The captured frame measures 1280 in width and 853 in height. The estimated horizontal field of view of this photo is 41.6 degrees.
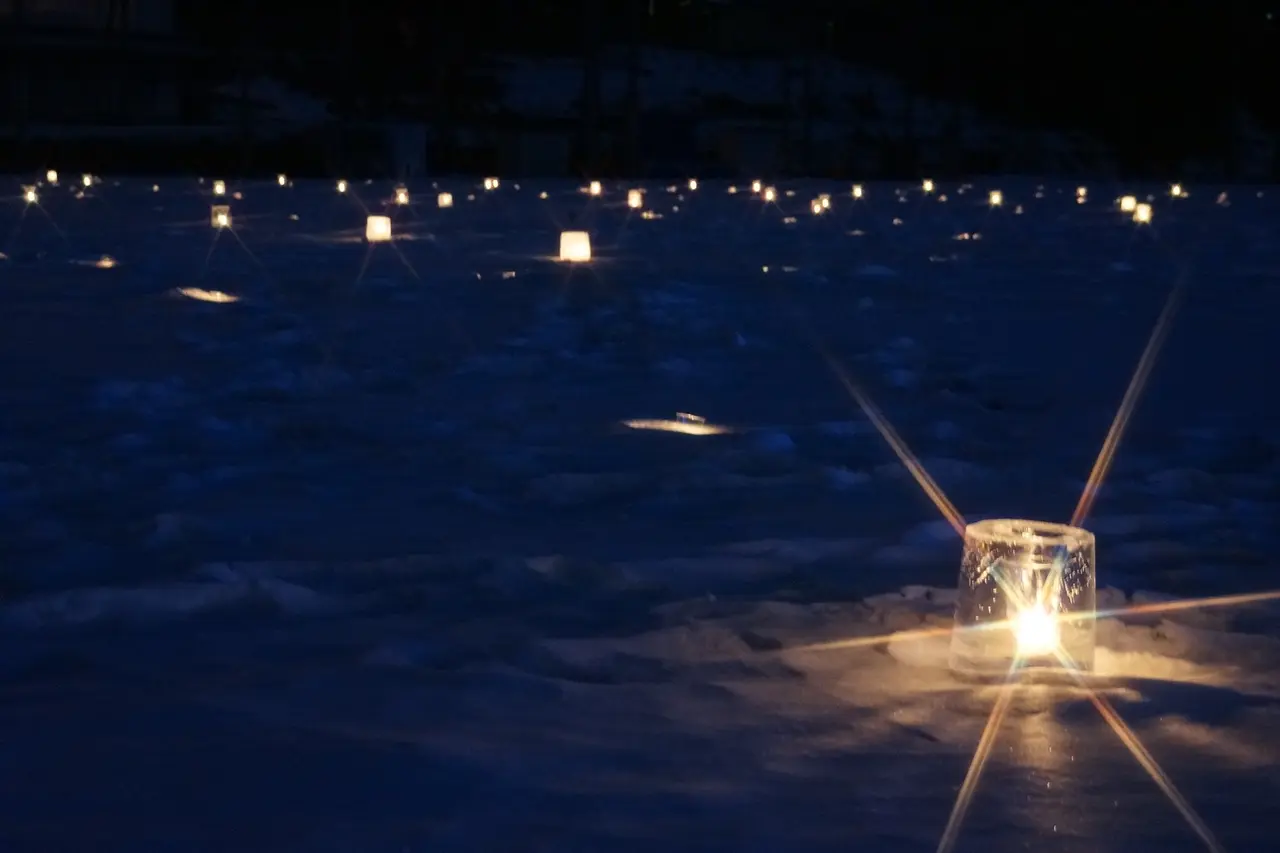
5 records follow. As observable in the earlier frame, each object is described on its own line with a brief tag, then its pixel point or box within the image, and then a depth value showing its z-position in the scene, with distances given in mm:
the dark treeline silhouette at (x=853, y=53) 34428
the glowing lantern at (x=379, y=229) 13984
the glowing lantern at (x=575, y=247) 12203
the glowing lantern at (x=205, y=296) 9461
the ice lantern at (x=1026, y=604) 3189
